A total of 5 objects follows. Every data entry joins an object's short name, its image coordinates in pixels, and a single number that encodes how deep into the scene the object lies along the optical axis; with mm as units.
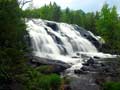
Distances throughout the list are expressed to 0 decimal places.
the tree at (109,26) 26935
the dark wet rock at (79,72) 12763
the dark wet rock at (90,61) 14716
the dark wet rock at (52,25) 24080
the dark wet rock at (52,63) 12682
